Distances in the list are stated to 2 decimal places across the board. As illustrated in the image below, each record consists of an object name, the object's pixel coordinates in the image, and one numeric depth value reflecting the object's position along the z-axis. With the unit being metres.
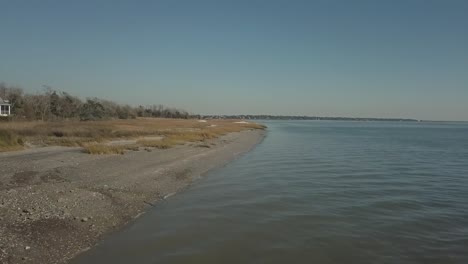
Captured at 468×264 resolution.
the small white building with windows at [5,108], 82.18
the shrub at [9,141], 31.03
